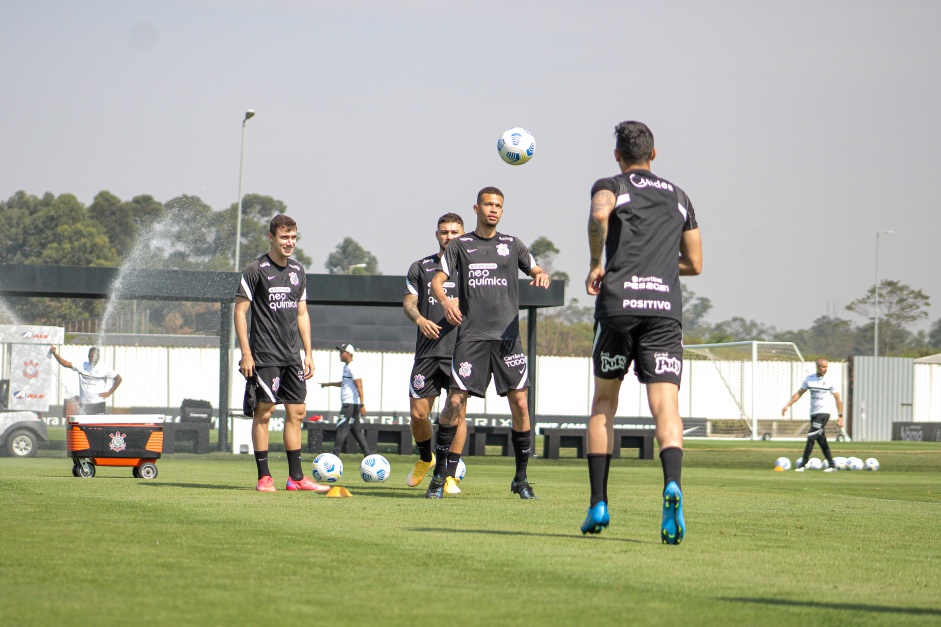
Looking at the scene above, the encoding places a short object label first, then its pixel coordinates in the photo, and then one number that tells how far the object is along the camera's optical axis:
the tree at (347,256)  120.06
